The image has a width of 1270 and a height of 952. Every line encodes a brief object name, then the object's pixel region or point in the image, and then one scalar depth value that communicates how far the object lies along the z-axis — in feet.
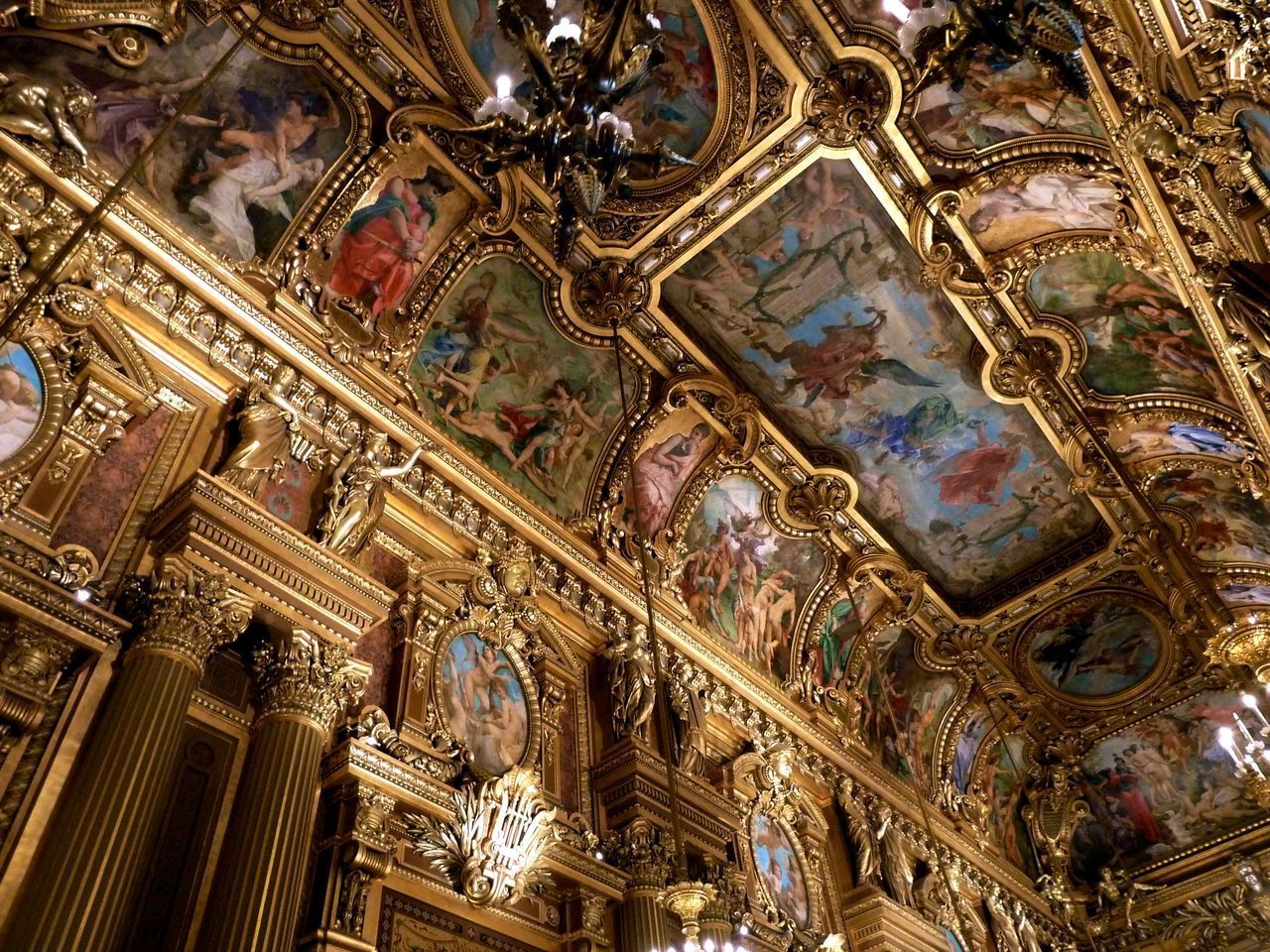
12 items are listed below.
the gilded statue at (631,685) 27.48
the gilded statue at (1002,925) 42.02
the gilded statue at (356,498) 21.89
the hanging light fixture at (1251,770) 30.30
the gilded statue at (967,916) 39.09
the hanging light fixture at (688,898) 15.81
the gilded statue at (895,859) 35.70
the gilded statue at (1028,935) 43.96
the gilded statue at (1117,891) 50.57
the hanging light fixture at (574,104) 21.09
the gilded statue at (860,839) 34.60
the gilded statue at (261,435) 20.47
